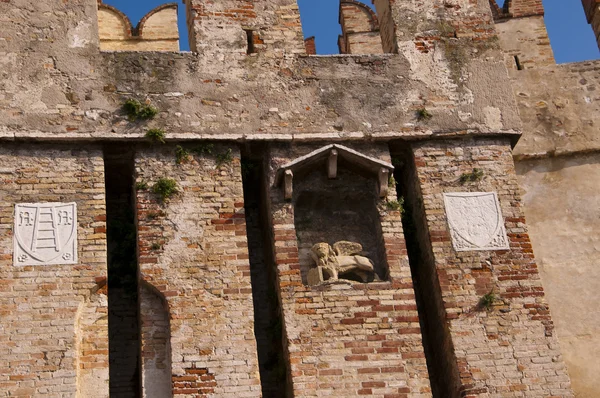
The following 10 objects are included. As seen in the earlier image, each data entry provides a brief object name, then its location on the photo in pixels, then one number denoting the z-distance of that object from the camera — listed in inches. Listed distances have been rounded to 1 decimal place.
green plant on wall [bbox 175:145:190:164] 422.9
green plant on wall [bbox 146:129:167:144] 421.7
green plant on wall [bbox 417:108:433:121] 446.0
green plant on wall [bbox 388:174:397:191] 433.7
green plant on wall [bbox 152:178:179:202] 412.5
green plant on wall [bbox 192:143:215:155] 426.0
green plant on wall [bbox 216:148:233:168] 425.7
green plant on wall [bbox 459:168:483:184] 435.5
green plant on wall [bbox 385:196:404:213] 428.1
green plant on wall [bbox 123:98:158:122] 426.6
